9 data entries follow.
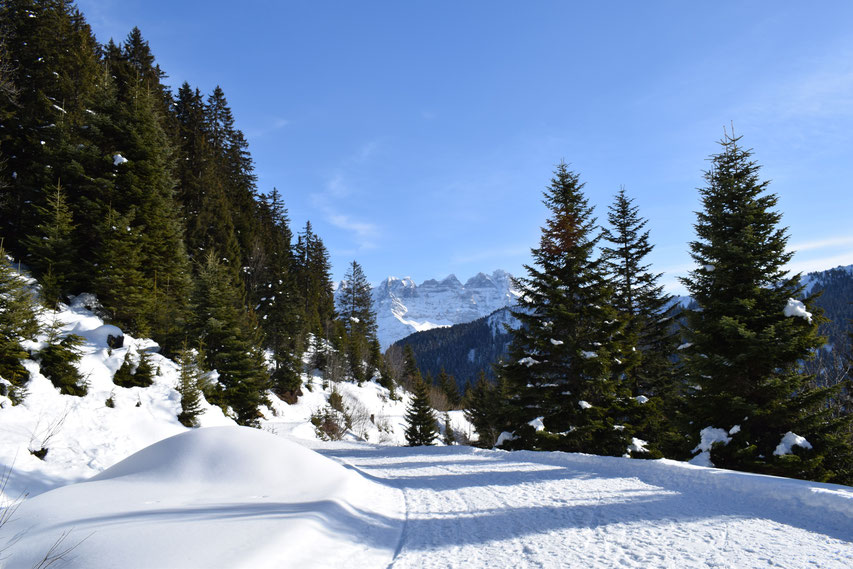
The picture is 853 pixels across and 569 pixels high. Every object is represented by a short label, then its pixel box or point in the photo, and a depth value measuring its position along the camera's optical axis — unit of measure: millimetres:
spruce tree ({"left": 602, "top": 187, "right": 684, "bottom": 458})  16078
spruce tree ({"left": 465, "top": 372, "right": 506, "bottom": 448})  41938
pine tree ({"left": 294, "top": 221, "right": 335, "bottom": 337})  62938
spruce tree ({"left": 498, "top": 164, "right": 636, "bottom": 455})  15148
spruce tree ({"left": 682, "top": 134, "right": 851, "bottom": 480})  11391
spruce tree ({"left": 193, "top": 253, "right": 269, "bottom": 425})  22578
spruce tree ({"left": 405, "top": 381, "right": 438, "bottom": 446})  38531
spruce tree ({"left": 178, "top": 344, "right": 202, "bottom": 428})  15945
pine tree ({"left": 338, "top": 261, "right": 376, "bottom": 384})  71312
